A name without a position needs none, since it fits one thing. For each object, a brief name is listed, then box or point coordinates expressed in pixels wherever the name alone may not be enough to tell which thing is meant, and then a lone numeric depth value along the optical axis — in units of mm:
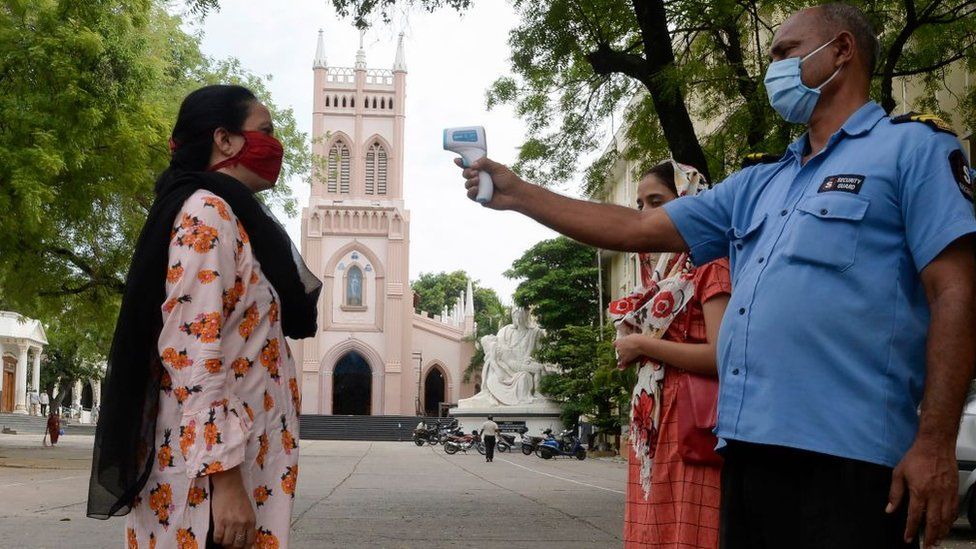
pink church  62625
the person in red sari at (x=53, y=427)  28438
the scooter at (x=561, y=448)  29578
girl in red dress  2980
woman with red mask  2469
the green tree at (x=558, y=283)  44375
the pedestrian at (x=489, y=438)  27745
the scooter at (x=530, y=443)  33031
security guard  2102
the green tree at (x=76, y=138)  16438
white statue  42438
